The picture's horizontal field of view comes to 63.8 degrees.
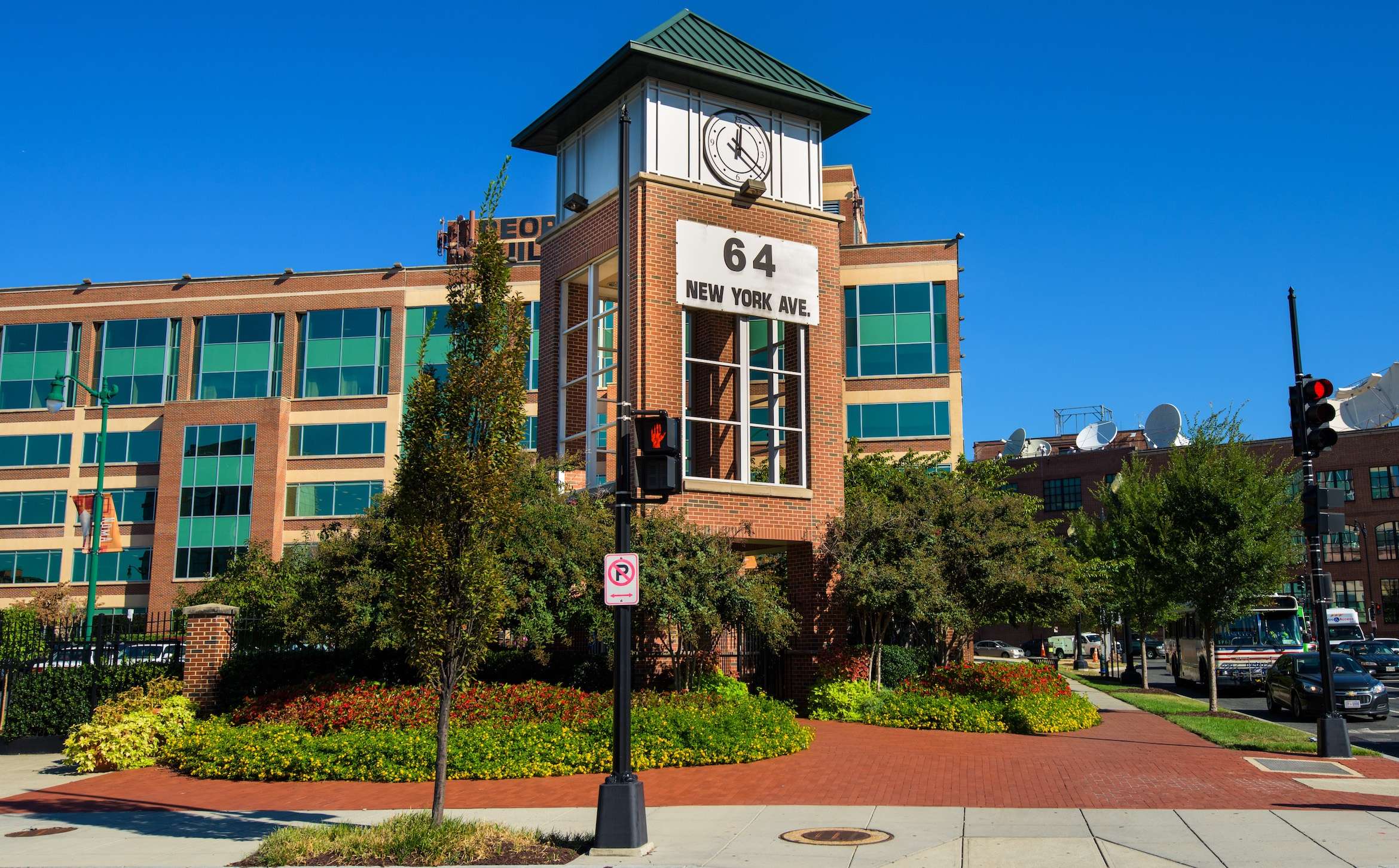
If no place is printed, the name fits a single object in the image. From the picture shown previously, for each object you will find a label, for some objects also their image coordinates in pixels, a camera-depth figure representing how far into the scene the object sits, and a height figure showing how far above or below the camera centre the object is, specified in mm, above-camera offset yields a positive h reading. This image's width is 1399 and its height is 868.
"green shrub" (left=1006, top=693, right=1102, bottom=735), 19844 -2243
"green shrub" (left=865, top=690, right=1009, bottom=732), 20109 -2232
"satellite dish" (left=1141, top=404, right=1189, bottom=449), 77562 +11217
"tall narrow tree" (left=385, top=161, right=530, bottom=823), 11164 +961
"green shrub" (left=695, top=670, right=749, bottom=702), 19062 -1649
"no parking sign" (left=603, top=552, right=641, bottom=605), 11359 +77
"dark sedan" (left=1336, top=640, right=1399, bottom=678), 44906 -2680
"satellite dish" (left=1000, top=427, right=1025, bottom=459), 84062 +11055
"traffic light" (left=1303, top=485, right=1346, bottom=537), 17531 +1260
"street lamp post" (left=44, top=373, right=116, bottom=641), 32969 +3819
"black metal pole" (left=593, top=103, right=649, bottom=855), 10852 -1323
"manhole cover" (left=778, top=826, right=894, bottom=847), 11123 -2471
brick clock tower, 21703 +6472
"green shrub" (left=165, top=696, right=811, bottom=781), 15422 -2241
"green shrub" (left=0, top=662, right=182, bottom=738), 19312 -1869
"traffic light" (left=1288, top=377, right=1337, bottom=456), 17156 +2669
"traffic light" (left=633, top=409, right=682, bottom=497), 11773 +1372
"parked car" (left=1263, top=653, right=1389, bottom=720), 25188 -2252
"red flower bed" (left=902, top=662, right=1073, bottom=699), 21094 -1737
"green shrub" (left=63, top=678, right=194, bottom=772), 17375 -2262
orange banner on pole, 34938 +1938
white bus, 34781 -1667
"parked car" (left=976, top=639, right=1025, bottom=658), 63000 -3410
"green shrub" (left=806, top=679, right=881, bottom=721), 21234 -2084
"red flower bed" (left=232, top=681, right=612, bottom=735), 16766 -1801
